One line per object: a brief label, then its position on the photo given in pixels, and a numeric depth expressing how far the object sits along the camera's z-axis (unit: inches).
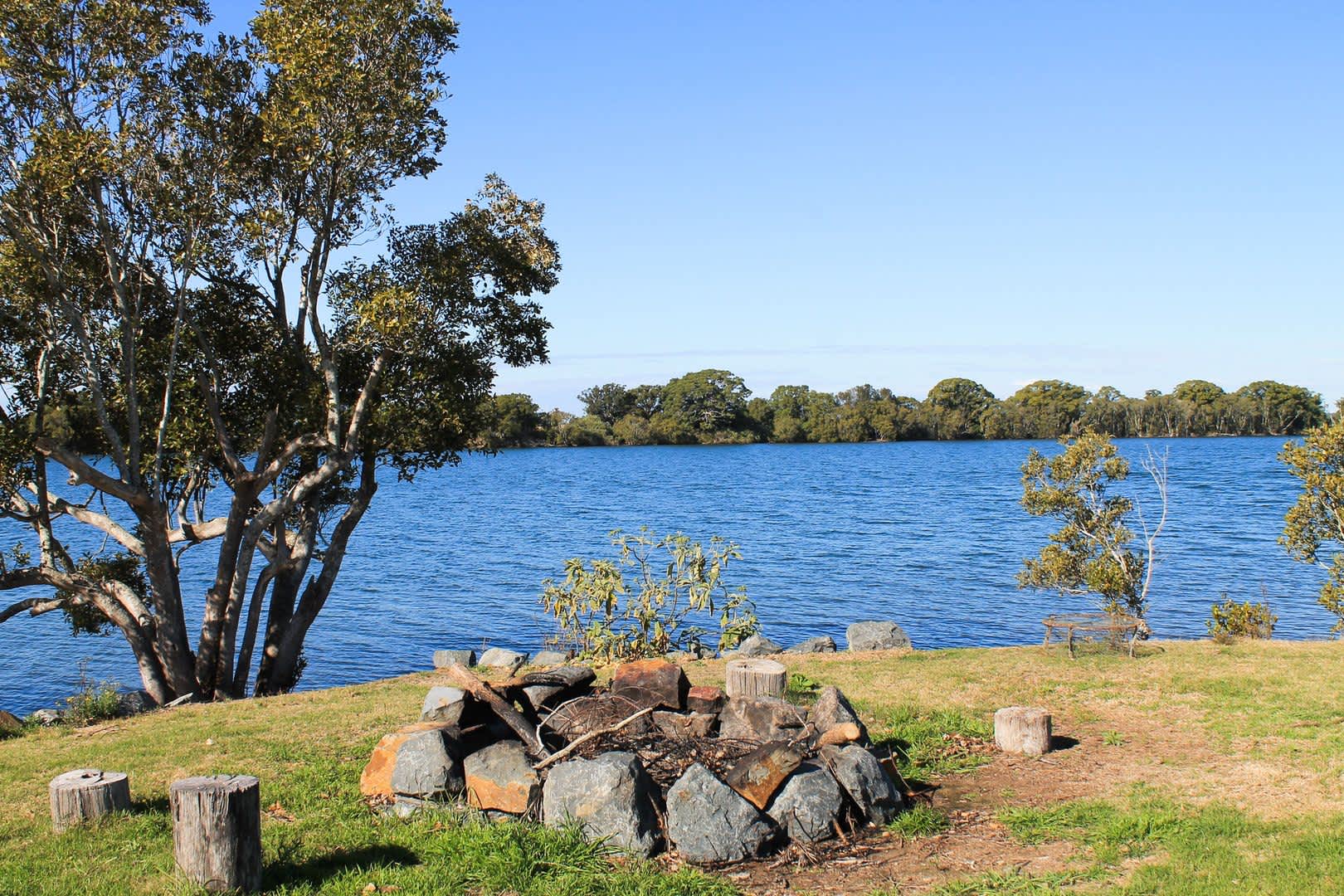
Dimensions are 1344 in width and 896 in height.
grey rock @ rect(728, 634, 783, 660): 799.7
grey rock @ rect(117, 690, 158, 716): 595.0
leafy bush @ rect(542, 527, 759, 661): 642.8
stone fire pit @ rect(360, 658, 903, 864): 336.5
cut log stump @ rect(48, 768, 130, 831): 347.6
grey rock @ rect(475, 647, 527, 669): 749.3
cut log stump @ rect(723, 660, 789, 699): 453.4
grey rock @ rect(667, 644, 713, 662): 710.5
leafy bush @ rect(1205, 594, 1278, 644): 726.5
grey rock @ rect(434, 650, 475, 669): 807.8
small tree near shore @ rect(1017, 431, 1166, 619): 815.7
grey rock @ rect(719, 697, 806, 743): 402.9
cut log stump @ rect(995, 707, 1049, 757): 437.4
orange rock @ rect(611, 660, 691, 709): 423.8
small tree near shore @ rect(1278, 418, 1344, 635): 744.3
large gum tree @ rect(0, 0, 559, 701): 575.8
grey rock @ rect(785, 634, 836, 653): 837.2
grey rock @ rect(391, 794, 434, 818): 362.3
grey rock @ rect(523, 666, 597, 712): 437.4
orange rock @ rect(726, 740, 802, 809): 348.5
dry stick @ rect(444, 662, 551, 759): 386.2
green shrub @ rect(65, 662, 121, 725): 559.3
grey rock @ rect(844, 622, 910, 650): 806.5
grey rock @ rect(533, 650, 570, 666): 735.7
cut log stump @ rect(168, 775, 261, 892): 289.3
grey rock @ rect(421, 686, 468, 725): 402.3
